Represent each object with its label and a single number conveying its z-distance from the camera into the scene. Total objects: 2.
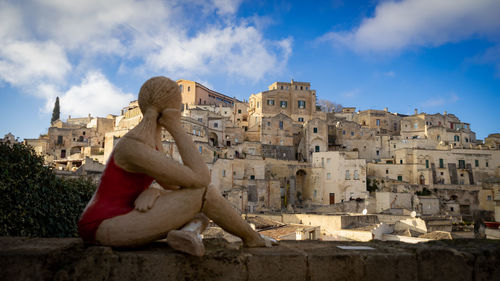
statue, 3.06
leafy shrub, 7.86
